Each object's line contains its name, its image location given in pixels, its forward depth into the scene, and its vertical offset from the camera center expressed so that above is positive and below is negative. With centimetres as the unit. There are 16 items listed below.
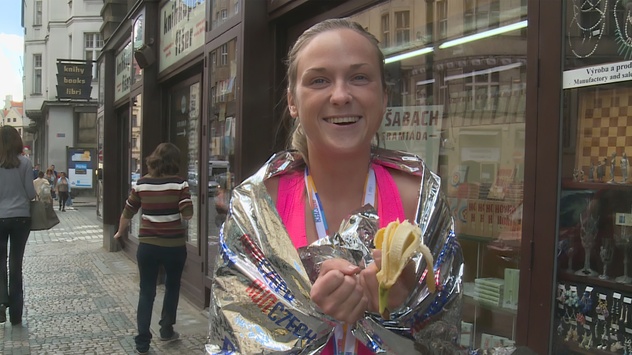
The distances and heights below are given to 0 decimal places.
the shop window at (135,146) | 963 +16
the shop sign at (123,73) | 1100 +161
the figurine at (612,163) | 277 +2
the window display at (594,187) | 269 -9
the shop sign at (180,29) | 736 +168
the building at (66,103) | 3194 +336
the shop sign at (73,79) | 2072 +258
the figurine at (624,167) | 269 +0
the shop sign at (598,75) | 258 +41
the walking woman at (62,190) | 2355 -143
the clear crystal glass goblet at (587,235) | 282 -32
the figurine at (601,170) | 280 -1
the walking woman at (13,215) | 619 -64
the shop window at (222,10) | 574 +148
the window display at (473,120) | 332 +28
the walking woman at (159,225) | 548 -63
